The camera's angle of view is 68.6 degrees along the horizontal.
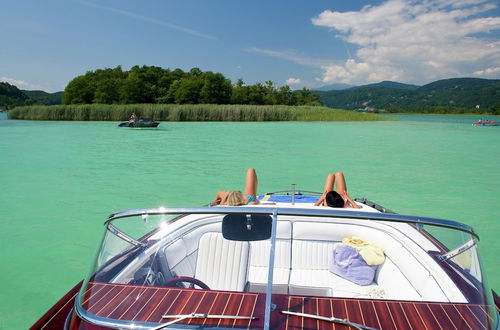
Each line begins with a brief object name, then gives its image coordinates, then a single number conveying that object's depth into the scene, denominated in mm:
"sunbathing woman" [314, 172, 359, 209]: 3472
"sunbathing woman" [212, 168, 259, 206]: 2953
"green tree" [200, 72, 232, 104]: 61719
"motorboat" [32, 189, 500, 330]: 1415
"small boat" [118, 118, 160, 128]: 24312
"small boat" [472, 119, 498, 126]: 37494
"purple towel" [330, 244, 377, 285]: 2393
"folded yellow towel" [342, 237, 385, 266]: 2453
